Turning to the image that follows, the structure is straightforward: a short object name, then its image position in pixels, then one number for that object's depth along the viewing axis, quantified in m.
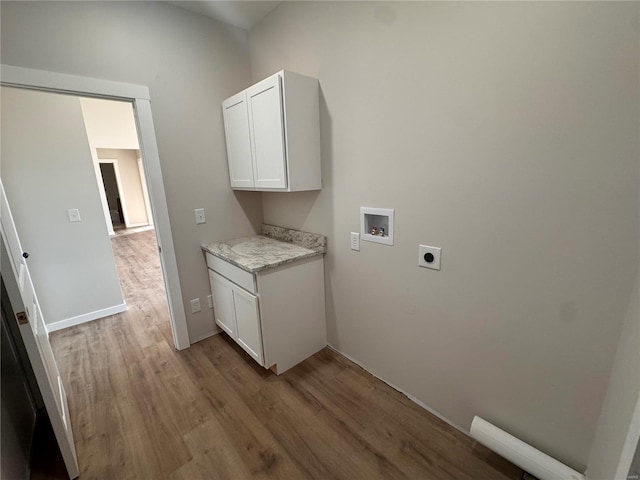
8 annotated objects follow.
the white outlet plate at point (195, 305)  2.43
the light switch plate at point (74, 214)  2.77
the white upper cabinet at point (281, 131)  1.76
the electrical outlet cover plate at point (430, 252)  1.45
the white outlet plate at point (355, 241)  1.86
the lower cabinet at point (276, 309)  1.87
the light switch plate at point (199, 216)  2.33
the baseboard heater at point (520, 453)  1.16
